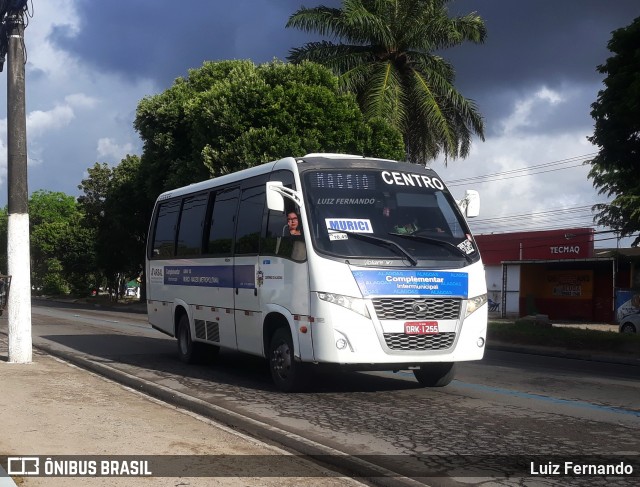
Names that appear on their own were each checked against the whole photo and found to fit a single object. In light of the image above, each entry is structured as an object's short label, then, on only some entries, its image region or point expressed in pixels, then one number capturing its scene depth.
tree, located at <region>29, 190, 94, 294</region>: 64.56
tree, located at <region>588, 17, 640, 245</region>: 18.98
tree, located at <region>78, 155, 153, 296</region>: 47.88
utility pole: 12.55
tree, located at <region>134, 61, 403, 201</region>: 28.14
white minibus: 9.61
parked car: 25.69
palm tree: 32.38
